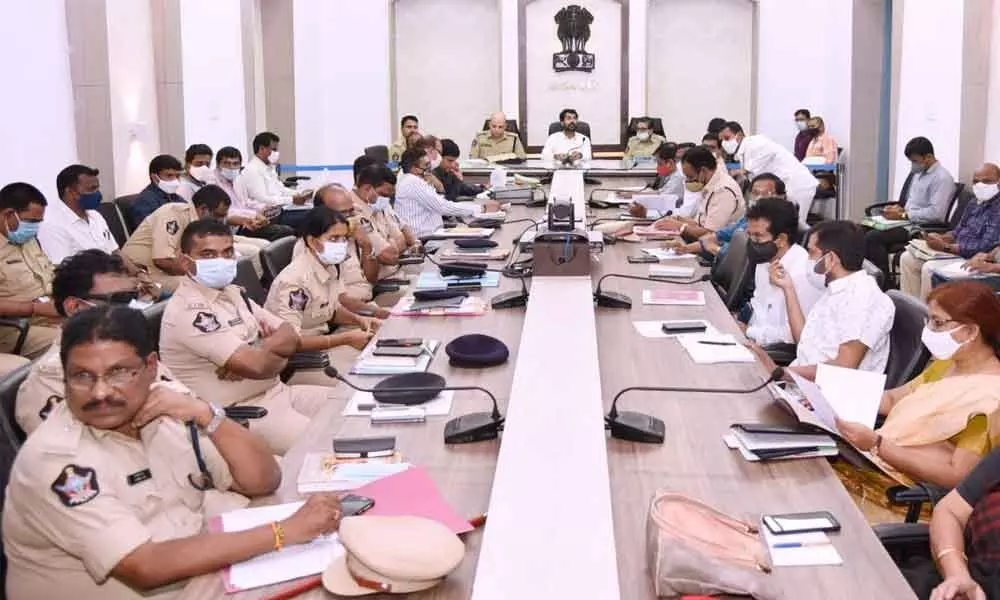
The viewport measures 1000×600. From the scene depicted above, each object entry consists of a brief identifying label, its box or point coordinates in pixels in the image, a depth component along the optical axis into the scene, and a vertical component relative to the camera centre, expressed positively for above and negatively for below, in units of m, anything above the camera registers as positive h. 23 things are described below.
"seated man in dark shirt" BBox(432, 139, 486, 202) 8.79 -0.28
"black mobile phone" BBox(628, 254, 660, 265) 5.53 -0.62
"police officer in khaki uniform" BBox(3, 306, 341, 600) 2.03 -0.69
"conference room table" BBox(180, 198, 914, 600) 1.94 -0.75
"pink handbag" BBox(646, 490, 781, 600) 1.82 -0.72
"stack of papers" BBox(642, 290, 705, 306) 4.35 -0.65
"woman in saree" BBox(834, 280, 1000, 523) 2.62 -0.69
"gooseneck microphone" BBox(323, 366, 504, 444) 2.63 -0.70
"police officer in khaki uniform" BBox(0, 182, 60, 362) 4.79 -0.53
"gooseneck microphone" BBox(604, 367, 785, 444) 2.63 -0.71
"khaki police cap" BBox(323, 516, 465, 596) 1.83 -0.71
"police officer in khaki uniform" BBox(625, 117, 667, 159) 12.03 -0.02
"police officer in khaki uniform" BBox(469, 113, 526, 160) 11.62 -0.02
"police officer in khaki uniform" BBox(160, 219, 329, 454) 3.47 -0.65
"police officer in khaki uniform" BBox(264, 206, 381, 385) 4.32 -0.59
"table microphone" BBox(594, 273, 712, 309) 4.20 -0.62
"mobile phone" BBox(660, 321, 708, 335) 3.77 -0.66
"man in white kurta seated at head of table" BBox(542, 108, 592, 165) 11.45 -0.02
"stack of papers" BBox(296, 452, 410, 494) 2.38 -0.74
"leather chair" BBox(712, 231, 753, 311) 5.00 -0.65
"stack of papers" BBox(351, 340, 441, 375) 3.30 -0.68
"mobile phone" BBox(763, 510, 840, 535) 2.10 -0.75
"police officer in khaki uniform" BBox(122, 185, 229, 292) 6.06 -0.55
